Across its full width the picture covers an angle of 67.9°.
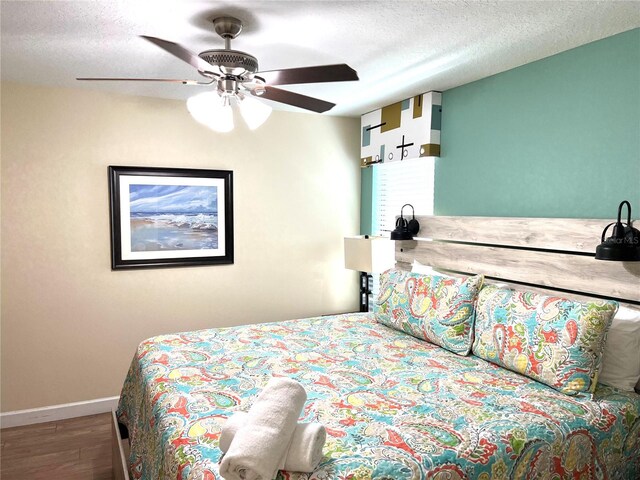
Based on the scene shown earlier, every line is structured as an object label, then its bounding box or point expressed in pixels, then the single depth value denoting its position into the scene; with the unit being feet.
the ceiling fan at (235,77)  6.56
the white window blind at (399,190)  12.17
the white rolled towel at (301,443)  4.83
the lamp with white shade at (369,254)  12.37
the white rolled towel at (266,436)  4.63
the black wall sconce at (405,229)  11.65
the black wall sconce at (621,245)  6.59
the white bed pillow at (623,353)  7.00
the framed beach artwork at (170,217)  11.77
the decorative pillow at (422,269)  11.32
